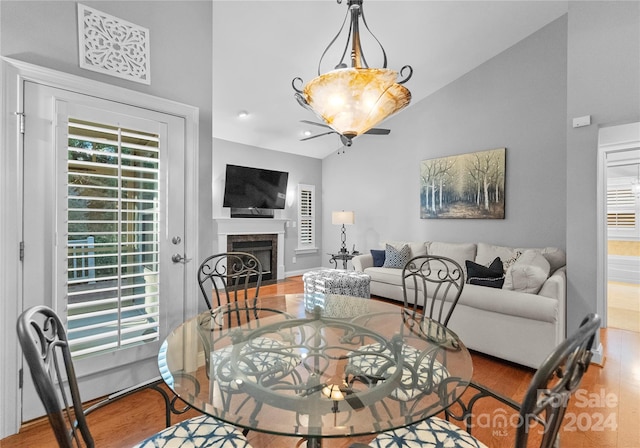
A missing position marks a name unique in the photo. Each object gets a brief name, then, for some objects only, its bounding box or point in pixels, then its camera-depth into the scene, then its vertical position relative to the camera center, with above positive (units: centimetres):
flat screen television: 556 +64
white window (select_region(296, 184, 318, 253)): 681 +8
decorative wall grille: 197 +116
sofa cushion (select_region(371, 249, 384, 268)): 535 -61
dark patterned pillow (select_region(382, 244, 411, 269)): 504 -56
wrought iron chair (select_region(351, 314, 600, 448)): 72 -39
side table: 611 -69
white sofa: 256 -81
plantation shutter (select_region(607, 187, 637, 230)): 442 +23
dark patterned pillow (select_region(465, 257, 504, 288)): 299 -52
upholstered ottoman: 433 -86
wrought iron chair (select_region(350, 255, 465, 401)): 124 -64
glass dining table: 99 -62
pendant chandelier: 160 +69
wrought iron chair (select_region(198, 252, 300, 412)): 130 -63
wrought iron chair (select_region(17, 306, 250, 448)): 74 -51
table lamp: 602 +8
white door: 185 -5
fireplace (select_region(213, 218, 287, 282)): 549 -20
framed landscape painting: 454 +58
